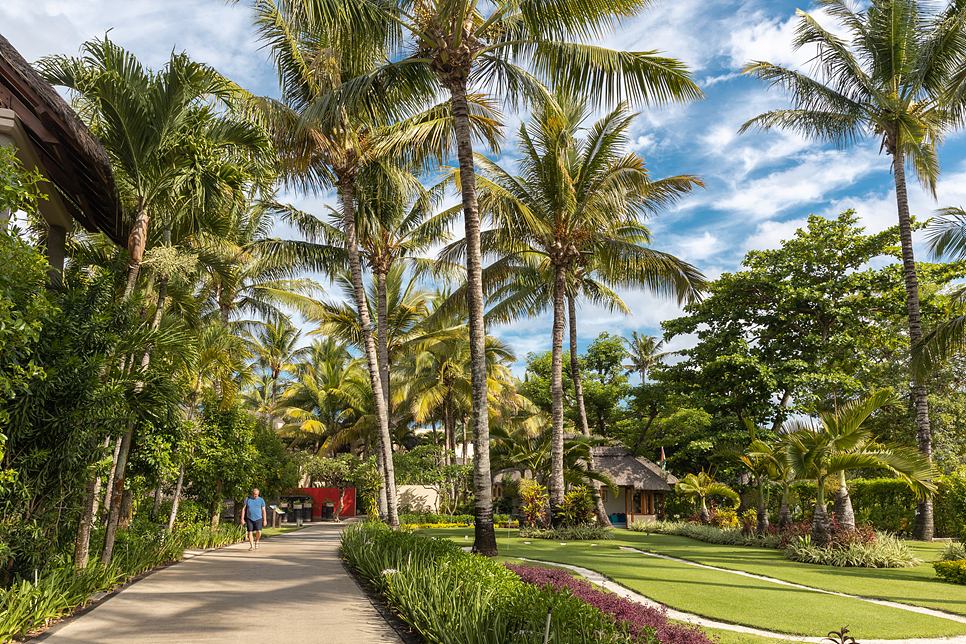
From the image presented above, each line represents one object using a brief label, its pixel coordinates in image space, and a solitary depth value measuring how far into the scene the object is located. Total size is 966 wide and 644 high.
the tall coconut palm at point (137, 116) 8.91
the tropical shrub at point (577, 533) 17.48
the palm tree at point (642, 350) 52.42
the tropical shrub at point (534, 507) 19.72
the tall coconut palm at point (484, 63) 11.18
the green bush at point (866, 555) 12.42
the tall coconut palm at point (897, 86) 17.38
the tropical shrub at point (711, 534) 16.05
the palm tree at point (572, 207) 17.34
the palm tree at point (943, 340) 11.87
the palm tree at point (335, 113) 11.80
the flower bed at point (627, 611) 4.75
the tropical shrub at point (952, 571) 10.24
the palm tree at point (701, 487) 20.90
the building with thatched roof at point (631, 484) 27.50
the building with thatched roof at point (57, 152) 7.23
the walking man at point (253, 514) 15.60
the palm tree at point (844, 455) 13.08
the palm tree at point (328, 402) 33.19
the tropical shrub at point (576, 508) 18.17
